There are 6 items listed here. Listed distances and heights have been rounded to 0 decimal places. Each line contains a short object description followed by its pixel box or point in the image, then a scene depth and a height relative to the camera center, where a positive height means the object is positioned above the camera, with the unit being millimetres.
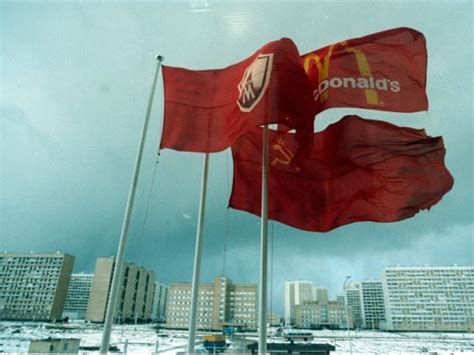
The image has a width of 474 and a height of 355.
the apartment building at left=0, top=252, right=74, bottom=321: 81500 +5810
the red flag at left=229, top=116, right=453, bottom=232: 5207 +2162
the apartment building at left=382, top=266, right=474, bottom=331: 88312 +6621
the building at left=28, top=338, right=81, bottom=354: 12141 -1223
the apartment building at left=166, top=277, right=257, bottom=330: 79062 +2449
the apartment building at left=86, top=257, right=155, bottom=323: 77875 +4705
